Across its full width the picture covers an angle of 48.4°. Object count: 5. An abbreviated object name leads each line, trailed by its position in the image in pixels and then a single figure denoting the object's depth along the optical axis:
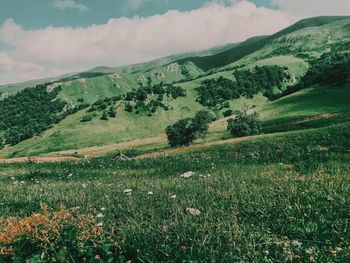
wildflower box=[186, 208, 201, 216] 8.47
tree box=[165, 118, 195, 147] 108.88
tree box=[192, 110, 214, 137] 107.31
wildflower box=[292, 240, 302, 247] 6.50
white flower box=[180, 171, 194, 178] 14.49
